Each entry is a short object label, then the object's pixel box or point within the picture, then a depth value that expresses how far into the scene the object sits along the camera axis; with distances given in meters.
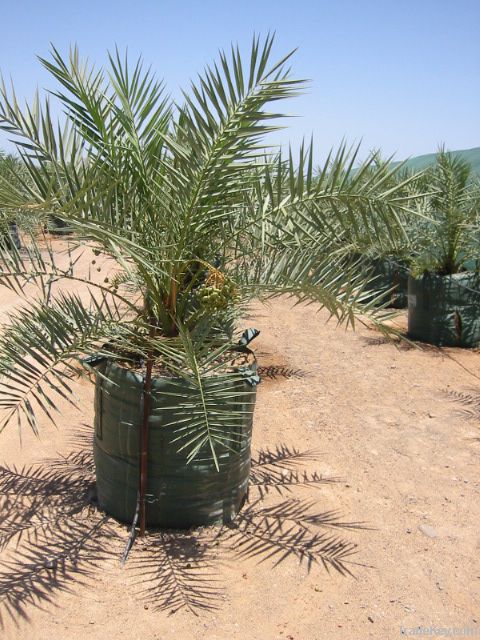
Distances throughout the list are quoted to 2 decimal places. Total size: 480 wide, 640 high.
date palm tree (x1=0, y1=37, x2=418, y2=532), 2.30
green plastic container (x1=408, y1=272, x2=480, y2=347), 5.96
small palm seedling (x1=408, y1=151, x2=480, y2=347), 5.95
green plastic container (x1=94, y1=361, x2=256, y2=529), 2.62
